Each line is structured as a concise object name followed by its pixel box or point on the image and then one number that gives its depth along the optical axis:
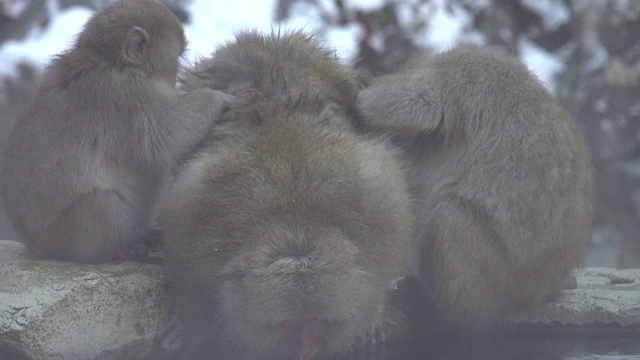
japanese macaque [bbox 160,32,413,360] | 3.94
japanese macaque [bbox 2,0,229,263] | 4.45
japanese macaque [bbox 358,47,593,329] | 4.55
